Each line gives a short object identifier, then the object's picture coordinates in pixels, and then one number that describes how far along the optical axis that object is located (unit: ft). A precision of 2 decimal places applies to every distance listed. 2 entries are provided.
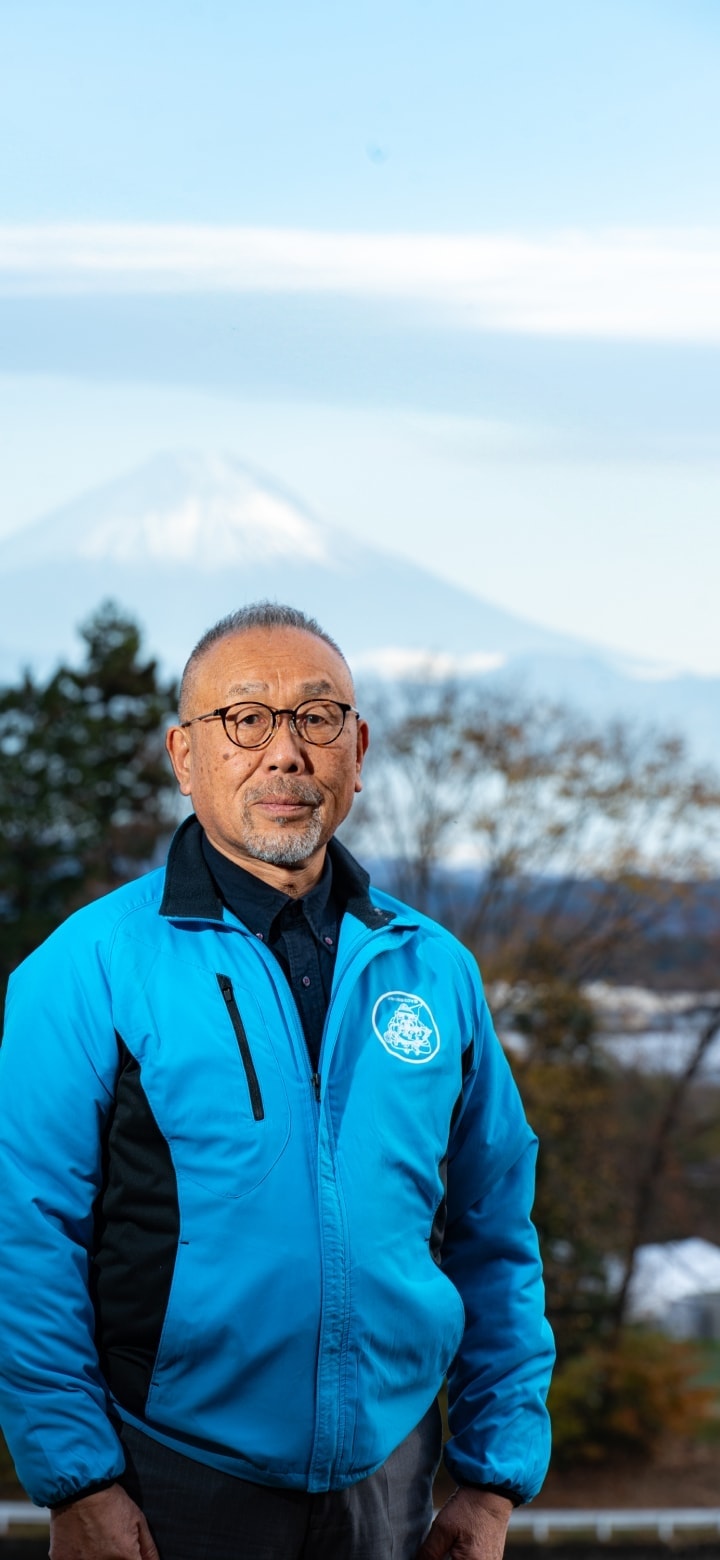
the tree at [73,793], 61.82
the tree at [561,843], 62.85
